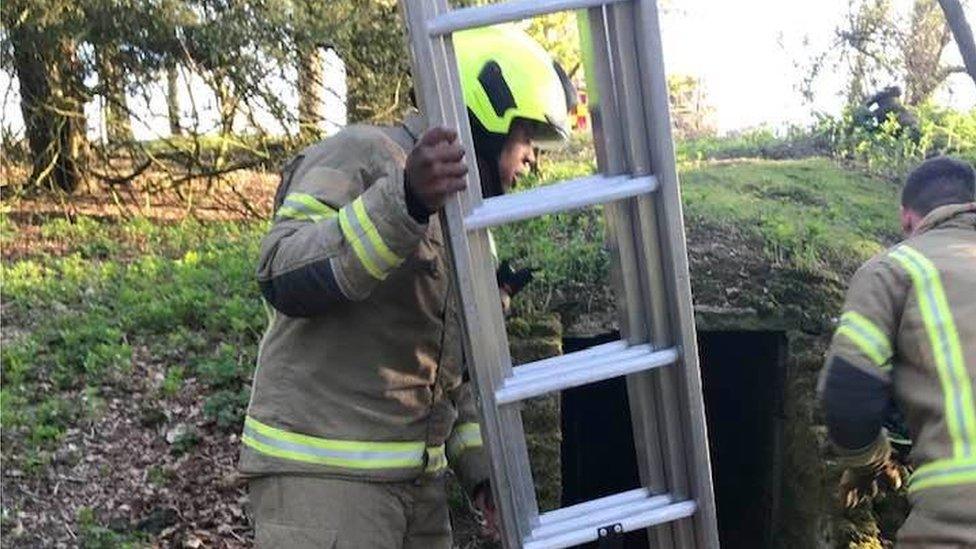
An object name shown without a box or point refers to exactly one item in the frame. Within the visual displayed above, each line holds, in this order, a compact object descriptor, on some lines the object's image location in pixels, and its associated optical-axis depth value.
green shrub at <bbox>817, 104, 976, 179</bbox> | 7.31
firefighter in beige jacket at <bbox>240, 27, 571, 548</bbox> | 2.44
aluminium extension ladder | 2.15
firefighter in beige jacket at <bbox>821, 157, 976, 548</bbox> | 2.63
